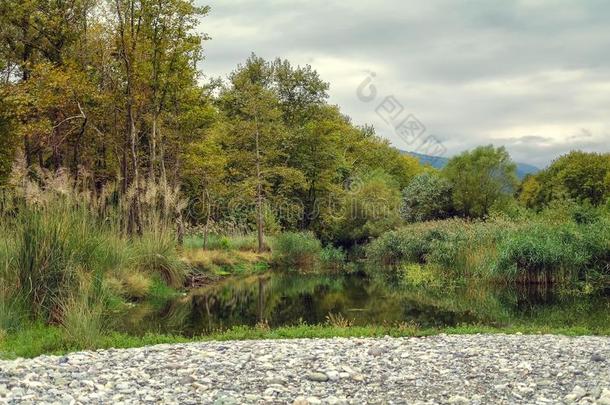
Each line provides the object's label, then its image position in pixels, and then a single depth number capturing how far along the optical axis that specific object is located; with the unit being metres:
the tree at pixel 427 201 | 41.34
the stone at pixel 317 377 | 6.46
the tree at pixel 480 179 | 41.31
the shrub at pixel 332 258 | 33.59
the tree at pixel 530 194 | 52.06
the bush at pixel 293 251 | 32.81
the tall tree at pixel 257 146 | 35.16
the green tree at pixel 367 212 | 37.97
